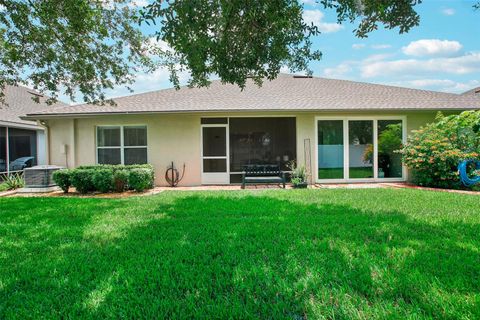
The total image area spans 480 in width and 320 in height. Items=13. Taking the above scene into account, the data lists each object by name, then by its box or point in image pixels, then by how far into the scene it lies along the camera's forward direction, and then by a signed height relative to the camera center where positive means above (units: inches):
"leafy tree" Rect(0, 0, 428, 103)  201.8 +104.2
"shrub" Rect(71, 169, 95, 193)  392.5 -27.2
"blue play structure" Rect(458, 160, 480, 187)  378.9 -29.7
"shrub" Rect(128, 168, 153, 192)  394.6 -29.2
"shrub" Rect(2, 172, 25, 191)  466.9 -39.6
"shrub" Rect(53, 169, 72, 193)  397.4 -26.0
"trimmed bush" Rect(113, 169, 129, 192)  394.6 -27.8
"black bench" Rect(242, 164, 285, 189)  471.5 -25.0
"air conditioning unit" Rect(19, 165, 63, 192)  426.6 -30.4
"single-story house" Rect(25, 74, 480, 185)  466.9 +36.9
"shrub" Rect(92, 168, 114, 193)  390.9 -27.4
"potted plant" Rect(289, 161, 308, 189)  432.8 -33.1
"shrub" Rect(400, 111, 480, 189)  398.6 +2.5
